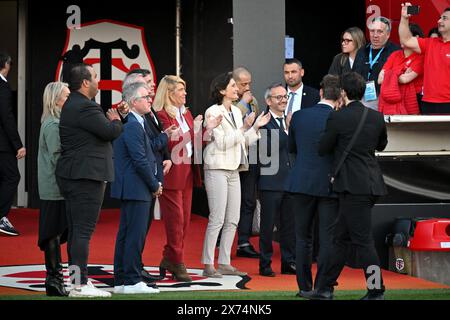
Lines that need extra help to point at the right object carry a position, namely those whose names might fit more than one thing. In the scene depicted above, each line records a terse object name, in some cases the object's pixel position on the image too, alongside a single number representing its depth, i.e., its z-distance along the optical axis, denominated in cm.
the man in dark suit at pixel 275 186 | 2031
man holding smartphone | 2197
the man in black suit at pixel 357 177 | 1606
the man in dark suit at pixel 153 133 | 1814
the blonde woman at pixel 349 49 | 2328
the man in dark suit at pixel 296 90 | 2252
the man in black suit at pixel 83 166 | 1625
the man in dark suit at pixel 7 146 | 2356
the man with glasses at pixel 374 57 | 2262
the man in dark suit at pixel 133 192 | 1720
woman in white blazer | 1984
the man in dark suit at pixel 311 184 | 1652
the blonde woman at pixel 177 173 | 1912
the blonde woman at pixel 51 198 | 1700
